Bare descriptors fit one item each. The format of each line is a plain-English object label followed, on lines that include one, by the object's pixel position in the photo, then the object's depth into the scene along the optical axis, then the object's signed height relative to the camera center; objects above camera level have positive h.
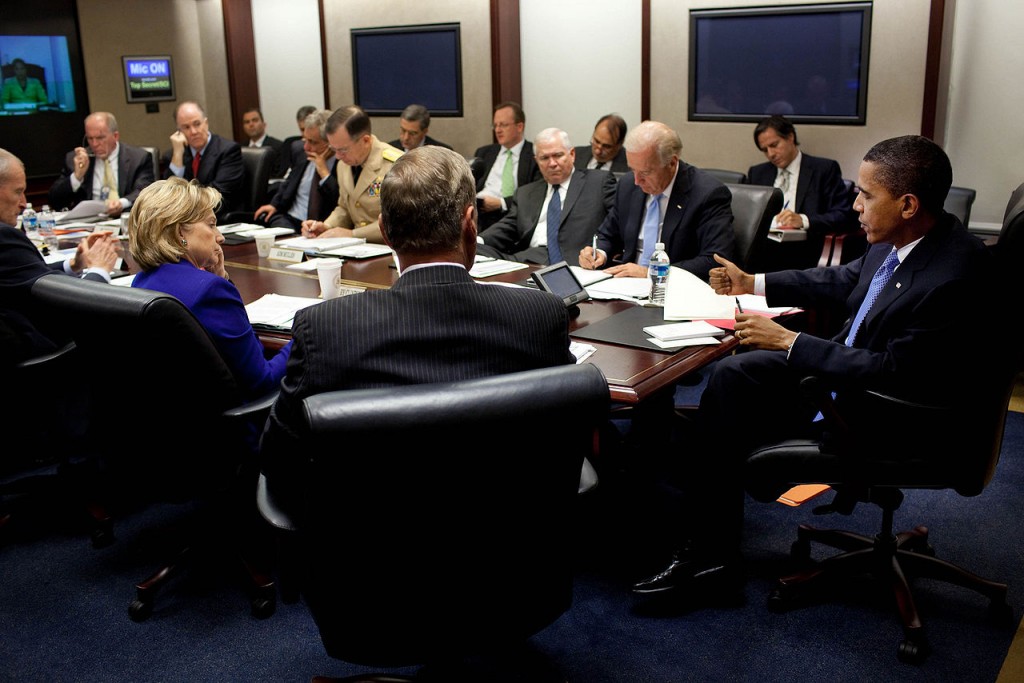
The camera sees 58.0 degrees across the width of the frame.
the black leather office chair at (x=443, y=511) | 1.46 -0.67
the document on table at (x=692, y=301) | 2.98 -0.62
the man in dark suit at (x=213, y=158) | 6.13 -0.25
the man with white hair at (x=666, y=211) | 3.80 -0.43
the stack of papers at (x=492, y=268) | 3.69 -0.62
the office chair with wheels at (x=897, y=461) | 2.36 -0.92
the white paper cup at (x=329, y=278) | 3.35 -0.57
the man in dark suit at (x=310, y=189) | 5.55 -0.43
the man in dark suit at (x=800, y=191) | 5.36 -0.50
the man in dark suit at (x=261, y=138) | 8.45 -0.18
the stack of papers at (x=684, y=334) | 2.72 -0.66
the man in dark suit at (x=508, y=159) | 6.36 -0.33
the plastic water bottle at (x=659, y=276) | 3.19 -0.56
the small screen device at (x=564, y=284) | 3.00 -0.56
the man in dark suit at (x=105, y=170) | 5.94 -0.31
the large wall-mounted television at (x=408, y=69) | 7.50 +0.38
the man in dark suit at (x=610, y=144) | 6.06 -0.22
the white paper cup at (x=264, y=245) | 4.28 -0.57
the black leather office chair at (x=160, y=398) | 2.30 -0.71
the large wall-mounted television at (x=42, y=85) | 7.82 +0.33
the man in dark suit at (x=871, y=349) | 2.34 -0.64
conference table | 2.46 -0.66
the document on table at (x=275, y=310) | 3.06 -0.65
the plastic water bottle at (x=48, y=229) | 4.59 -0.53
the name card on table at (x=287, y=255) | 4.14 -0.60
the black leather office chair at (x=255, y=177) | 6.19 -0.38
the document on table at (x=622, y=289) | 3.30 -0.64
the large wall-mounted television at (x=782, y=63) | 5.67 +0.26
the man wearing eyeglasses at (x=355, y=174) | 4.84 -0.31
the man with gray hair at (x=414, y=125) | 6.50 -0.07
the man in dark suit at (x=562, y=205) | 4.61 -0.47
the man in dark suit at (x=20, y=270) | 3.27 -0.52
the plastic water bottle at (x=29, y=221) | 4.68 -0.48
